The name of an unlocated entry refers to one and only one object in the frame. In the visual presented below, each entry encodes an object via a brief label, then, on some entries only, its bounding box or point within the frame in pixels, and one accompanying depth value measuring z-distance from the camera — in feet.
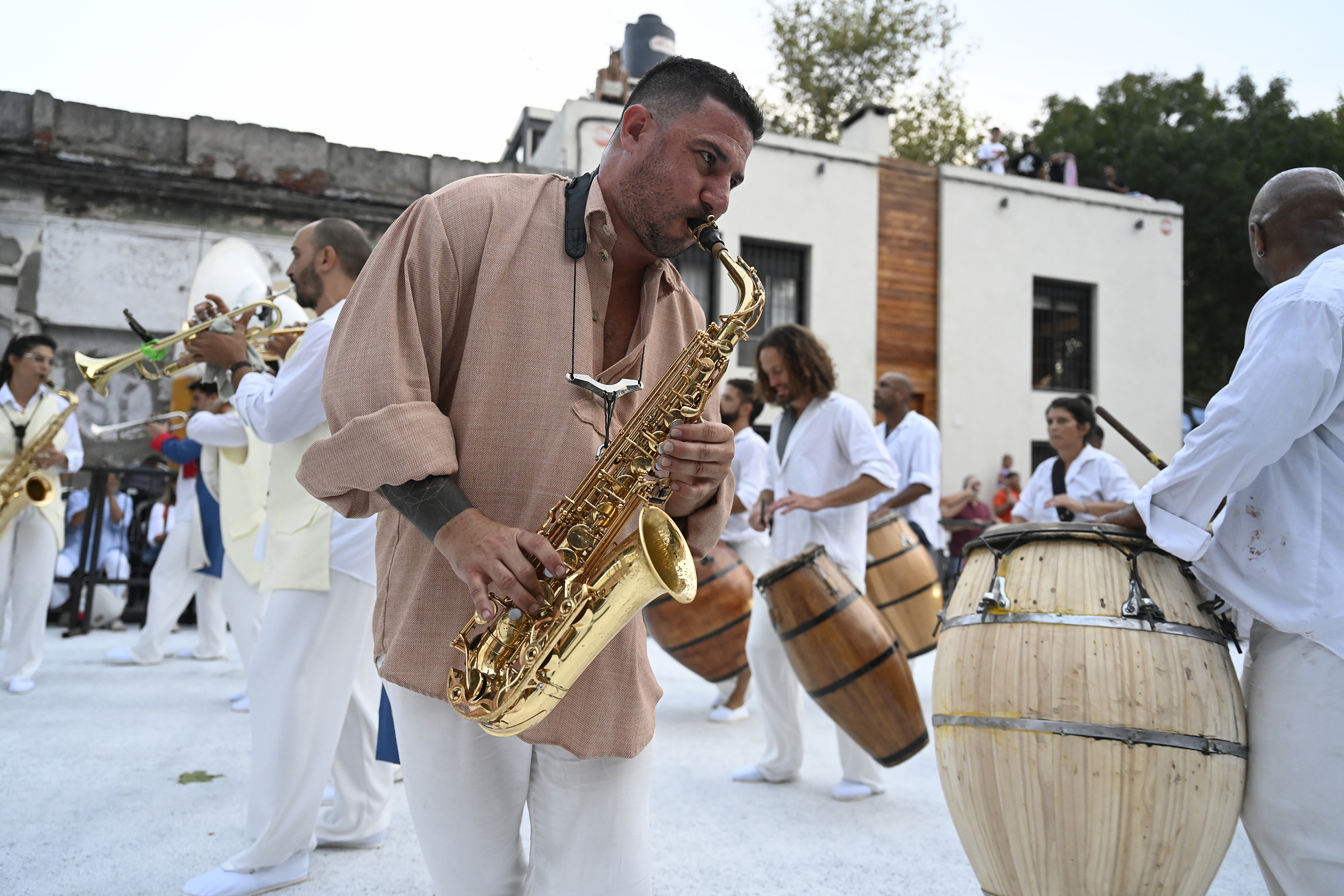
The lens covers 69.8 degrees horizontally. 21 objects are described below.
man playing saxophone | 5.47
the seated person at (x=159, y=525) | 31.45
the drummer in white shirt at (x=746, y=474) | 22.18
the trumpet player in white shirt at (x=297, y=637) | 10.30
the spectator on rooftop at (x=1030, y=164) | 58.95
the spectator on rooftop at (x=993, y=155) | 58.95
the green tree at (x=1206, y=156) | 75.20
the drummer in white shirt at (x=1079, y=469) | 18.94
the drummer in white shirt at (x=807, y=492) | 15.42
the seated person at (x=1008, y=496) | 48.21
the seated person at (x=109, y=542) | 30.53
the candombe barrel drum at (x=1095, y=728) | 7.39
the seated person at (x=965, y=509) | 42.57
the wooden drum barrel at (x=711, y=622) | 18.31
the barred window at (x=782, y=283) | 51.72
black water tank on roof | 50.24
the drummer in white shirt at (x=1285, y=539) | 6.89
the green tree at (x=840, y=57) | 73.41
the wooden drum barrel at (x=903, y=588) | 18.71
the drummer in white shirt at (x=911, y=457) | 21.49
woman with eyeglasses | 20.90
